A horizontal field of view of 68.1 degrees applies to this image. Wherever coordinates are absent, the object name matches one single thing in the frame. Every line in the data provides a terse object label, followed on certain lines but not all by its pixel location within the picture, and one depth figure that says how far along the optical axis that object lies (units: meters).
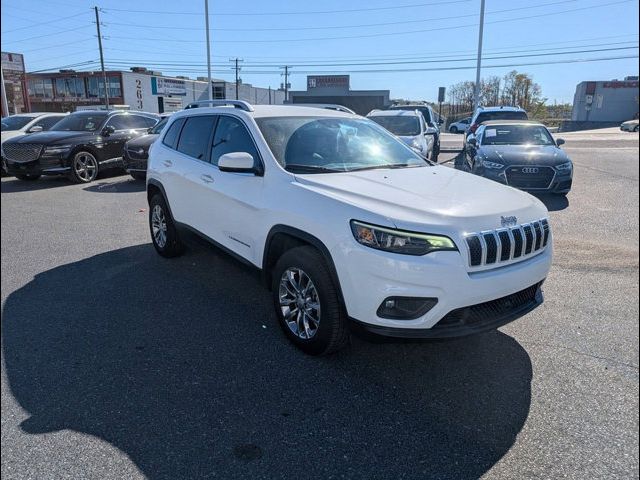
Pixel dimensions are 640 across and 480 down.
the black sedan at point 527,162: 9.02
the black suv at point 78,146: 10.48
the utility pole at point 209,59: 30.28
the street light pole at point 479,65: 26.11
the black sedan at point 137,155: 11.12
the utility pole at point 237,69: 70.95
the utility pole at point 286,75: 78.31
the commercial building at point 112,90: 57.50
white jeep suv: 2.81
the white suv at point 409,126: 12.33
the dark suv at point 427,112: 18.29
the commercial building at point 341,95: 50.91
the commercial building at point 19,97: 44.30
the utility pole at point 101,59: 47.68
